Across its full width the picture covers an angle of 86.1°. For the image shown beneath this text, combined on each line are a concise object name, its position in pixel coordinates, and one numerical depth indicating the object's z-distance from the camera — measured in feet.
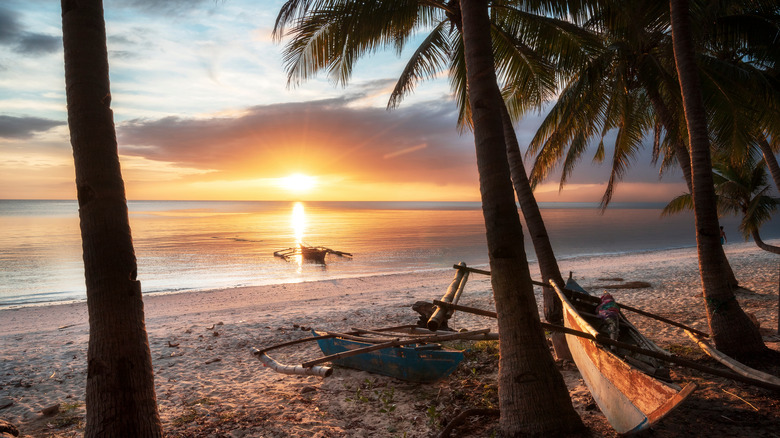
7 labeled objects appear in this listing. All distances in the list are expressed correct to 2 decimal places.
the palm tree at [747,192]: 44.04
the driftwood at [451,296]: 19.01
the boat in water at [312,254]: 90.23
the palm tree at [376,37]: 22.74
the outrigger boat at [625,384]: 10.92
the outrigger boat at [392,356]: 19.33
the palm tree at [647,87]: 27.35
